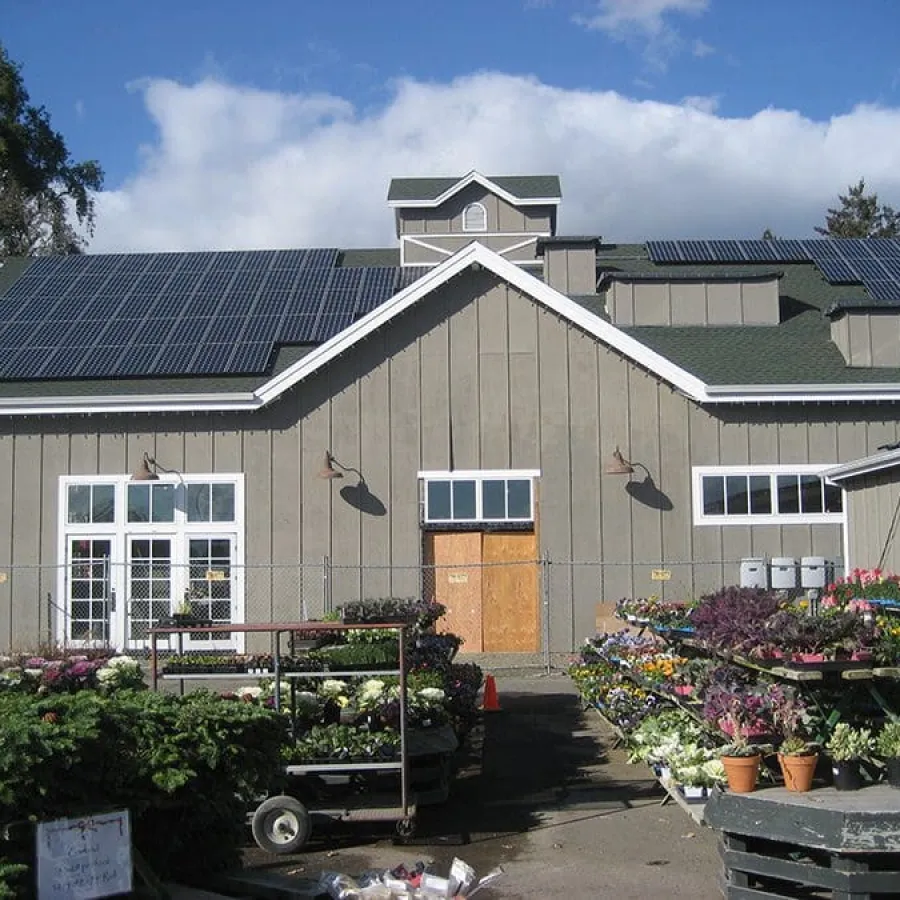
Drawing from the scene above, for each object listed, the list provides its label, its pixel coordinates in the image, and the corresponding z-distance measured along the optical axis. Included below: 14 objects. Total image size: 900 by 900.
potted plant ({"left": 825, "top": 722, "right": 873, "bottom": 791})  8.06
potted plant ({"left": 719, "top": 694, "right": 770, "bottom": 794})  8.38
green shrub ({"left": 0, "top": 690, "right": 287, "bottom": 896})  6.26
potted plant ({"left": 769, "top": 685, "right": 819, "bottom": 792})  8.13
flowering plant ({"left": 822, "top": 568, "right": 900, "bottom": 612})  12.10
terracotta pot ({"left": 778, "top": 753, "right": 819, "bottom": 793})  8.12
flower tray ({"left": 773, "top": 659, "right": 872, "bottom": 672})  8.34
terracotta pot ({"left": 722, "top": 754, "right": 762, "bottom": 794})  8.38
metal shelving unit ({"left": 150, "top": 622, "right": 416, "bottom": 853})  9.39
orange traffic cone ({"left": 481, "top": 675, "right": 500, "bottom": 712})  16.58
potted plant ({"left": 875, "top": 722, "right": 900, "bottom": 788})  7.92
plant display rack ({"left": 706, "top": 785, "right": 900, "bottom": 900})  7.11
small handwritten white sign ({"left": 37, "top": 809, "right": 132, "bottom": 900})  6.26
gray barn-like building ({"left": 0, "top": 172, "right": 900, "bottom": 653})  21.98
